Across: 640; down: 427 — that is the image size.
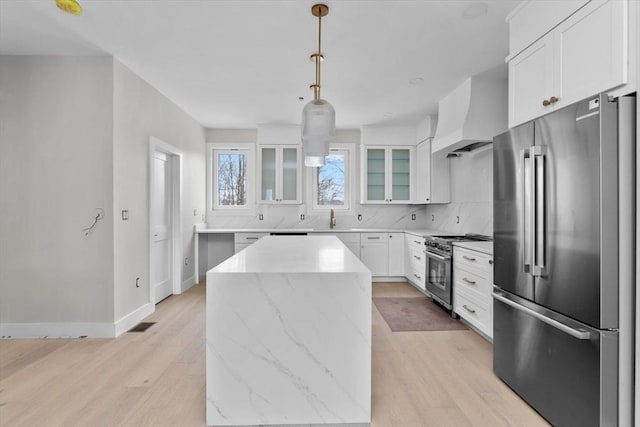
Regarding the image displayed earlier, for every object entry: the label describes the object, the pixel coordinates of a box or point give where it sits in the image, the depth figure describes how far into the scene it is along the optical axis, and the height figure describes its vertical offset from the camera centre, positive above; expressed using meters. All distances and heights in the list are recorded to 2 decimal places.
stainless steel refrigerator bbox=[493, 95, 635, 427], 1.57 -0.23
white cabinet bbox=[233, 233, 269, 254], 5.26 -0.39
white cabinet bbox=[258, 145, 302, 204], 5.68 +0.65
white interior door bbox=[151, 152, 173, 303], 4.36 -0.19
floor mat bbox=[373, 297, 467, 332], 3.49 -1.13
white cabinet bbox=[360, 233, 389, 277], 5.38 -0.59
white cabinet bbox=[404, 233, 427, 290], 4.65 -0.67
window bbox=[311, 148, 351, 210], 5.95 +0.54
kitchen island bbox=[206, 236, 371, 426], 1.81 -0.71
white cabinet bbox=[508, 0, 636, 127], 1.62 +0.86
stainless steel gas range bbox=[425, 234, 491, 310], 3.78 -0.58
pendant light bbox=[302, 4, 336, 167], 2.31 +0.63
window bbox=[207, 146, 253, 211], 5.95 +0.63
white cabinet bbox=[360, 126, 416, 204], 5.61 +0.81
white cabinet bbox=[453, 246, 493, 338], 3.00 -0.70
